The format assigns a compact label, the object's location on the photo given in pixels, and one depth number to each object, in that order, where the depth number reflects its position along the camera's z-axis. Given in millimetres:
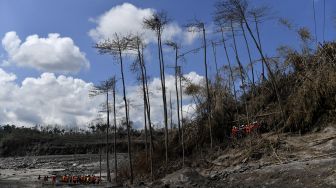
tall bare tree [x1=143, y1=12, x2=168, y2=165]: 25734
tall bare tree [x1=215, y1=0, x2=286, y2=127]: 21391
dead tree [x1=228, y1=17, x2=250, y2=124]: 24419
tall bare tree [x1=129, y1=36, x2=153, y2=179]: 27469
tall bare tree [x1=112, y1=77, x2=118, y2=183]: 34078
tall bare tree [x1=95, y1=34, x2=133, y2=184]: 28084
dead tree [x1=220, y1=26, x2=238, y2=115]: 26031
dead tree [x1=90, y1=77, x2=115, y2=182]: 33969
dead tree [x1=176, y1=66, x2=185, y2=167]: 26738
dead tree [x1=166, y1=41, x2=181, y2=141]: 26489
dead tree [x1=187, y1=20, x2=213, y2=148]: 25062
